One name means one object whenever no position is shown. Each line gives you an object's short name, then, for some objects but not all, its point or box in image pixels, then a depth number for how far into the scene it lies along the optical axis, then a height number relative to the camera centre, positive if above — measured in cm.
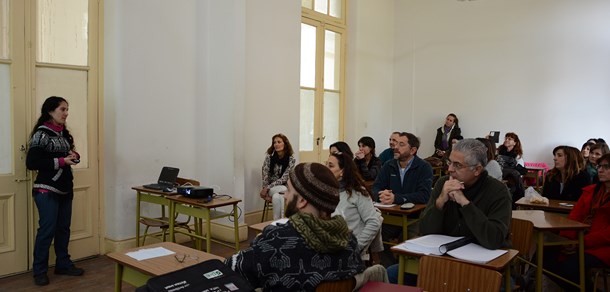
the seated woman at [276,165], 590 -52
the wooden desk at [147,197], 462 -76
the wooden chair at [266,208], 618 -113
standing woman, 395 -40
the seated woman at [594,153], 525 -26
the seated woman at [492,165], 489 -39
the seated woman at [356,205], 320 -55
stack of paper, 231 -61
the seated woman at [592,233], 342 -76
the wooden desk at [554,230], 327 -73
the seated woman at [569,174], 450 -42
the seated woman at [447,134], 885 -14
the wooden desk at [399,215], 382 -73
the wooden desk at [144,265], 221 -68
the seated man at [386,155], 706 -44
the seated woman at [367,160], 596 -44
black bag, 168 -57
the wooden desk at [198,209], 424 -80
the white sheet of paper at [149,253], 238 -67
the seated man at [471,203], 245 -41
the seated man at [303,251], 170 -46
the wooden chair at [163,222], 475 -102
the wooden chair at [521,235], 304 -69
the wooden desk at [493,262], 220 -64
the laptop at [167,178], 483 -58
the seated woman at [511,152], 755 -39
